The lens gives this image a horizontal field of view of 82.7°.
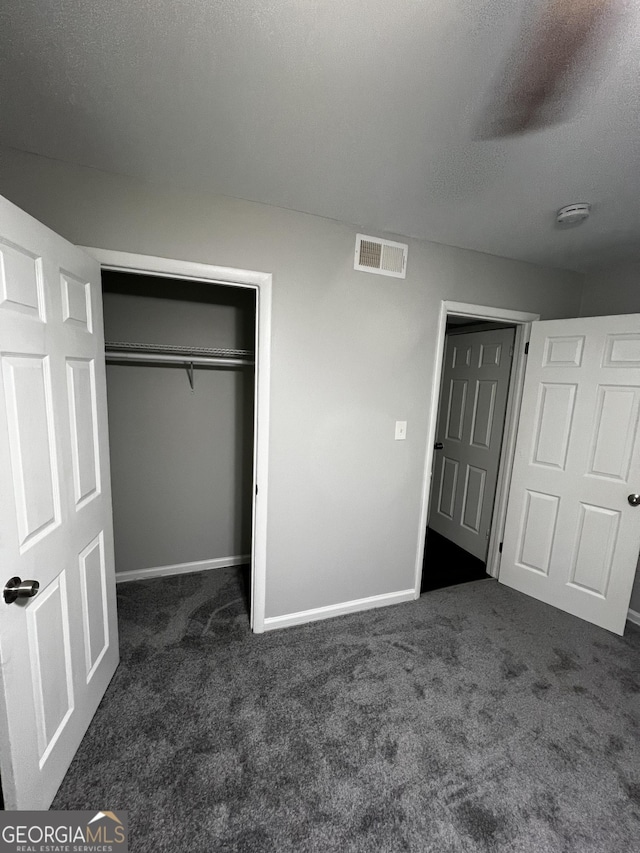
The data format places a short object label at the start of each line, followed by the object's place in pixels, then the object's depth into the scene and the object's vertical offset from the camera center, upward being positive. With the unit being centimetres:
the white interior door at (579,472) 229 -55
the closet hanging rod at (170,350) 228 +16
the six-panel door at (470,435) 304 -44
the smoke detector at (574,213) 175 +87
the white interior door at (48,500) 107 -45
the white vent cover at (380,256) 211 +74
